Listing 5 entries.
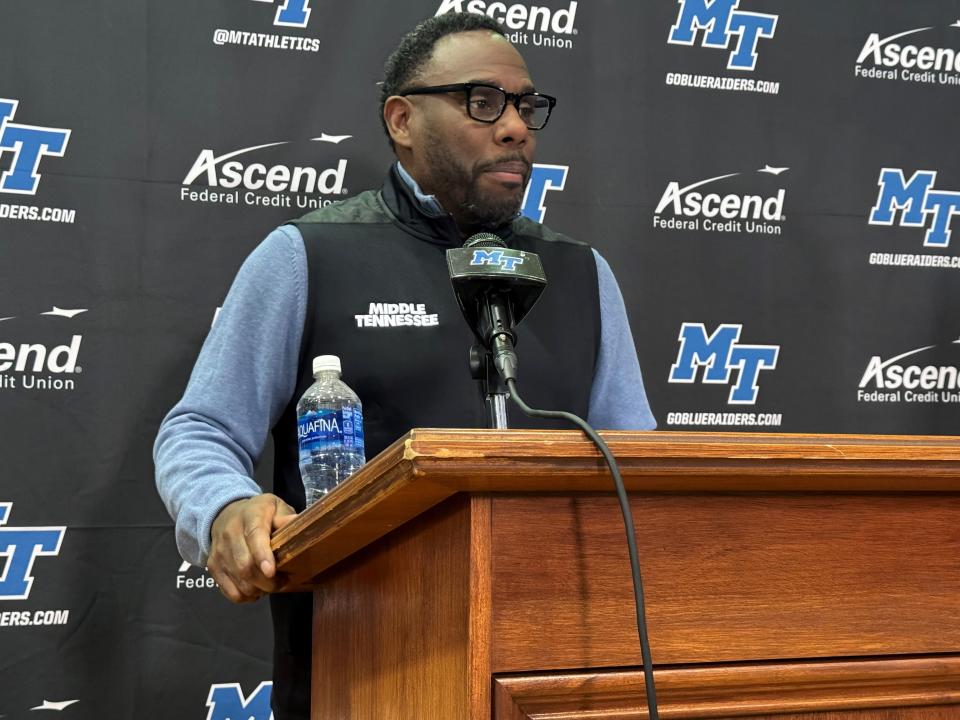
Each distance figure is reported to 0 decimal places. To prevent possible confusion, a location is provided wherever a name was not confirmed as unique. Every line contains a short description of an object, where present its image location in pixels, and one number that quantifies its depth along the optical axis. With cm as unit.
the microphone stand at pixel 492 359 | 114
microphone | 116
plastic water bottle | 152
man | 178
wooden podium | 84
